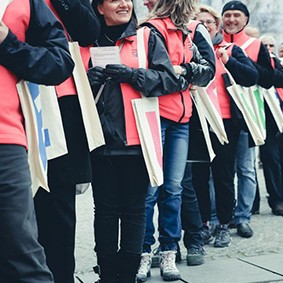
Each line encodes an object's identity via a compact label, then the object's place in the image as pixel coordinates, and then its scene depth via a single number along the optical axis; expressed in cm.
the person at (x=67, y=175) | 505
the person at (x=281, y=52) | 1203
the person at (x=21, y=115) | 399
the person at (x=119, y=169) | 578
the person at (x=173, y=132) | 658
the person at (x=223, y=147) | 805
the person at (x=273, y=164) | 1018
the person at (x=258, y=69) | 871
